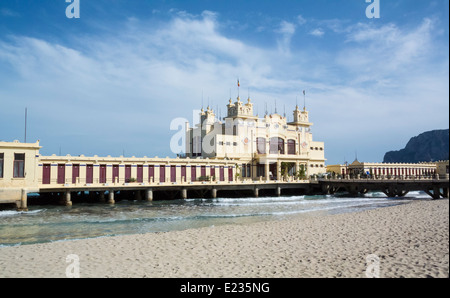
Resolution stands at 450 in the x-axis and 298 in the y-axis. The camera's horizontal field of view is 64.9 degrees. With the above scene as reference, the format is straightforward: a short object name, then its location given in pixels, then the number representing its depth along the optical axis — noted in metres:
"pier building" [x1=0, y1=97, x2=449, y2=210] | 31.53
